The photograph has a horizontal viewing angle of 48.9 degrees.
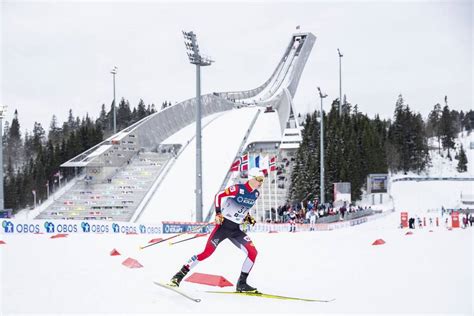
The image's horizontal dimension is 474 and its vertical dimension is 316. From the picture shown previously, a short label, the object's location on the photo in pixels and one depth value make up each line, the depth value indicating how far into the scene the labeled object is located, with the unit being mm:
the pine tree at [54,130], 103575
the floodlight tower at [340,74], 50156
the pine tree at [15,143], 94288
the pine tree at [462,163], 67500
